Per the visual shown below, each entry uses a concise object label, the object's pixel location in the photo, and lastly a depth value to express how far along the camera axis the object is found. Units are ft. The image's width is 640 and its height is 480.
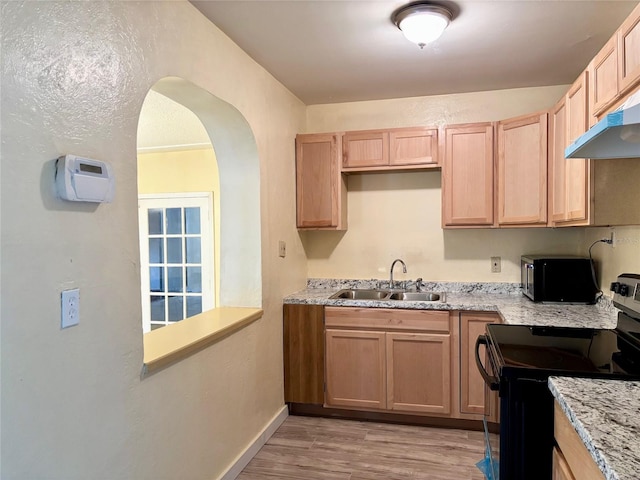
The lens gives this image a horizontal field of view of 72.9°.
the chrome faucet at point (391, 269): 11.57
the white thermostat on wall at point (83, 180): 4.29
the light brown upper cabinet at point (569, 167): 7.12
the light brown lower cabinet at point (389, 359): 9.72
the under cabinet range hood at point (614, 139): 3.87
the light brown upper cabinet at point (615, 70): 5.31
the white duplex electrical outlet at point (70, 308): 4.35
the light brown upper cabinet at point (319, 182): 11.17
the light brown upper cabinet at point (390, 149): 10.62
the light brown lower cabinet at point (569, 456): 3.37
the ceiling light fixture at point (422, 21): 6.71
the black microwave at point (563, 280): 9.02
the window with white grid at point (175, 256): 15.65
